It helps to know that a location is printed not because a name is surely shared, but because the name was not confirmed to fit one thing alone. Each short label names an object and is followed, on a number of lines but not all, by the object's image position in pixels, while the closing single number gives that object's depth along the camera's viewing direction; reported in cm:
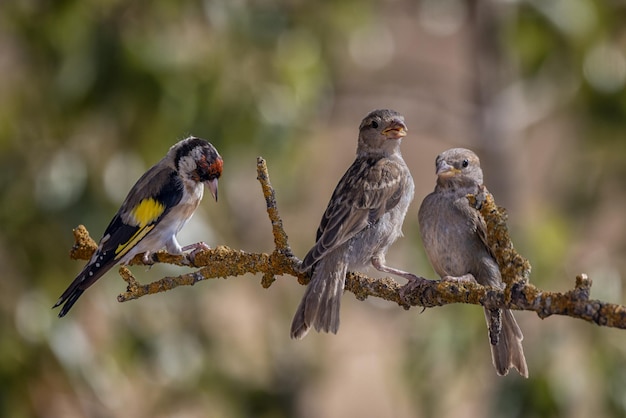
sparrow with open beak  874
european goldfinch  876
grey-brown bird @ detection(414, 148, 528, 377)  883
